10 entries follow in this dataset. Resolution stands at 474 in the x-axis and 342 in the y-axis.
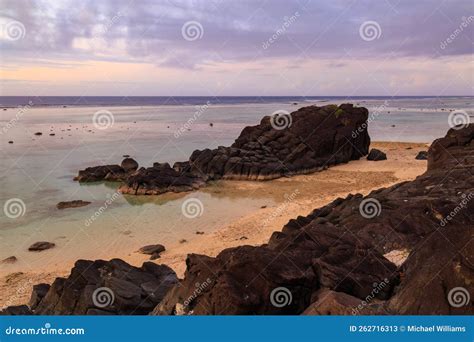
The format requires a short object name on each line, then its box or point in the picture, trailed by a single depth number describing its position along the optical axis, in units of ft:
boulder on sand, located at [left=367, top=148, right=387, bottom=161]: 151.38
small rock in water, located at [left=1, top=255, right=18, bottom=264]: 65.92
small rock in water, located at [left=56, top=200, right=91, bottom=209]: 95.86
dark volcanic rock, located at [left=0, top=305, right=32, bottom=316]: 44.12
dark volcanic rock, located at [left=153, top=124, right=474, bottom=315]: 30.55
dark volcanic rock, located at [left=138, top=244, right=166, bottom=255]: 68.07
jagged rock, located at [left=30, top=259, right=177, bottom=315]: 42.70
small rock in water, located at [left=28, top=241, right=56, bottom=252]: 70.23
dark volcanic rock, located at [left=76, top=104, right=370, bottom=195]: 116.88
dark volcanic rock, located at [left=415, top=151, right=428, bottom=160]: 148.50
